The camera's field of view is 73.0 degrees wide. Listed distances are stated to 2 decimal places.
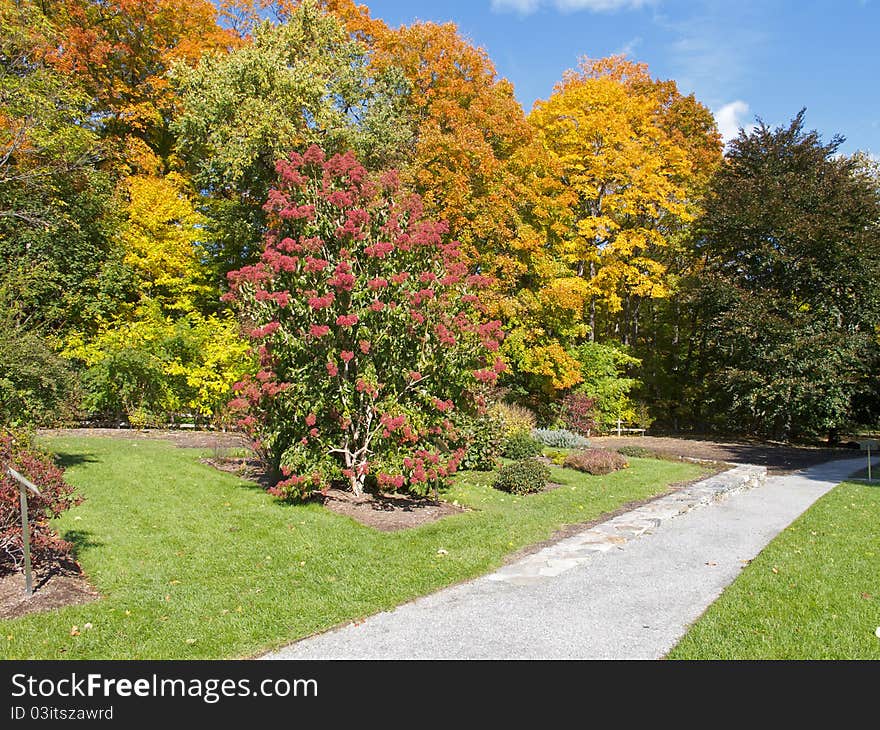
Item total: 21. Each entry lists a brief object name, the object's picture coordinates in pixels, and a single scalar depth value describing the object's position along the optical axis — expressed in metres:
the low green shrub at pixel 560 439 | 17.12
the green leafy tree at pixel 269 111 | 17.75
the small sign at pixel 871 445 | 21.62
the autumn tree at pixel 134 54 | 20.83
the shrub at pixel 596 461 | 13.53
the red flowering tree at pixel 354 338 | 8.85
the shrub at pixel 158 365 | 17.81
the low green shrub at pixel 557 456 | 14.62
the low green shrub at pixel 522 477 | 11.03
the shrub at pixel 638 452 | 17.33
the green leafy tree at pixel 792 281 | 19.19
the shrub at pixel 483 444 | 12.65
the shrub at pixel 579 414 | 21.58
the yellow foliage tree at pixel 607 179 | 22.25
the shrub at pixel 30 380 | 8.55
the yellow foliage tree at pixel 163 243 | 19.22
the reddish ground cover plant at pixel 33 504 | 5.64
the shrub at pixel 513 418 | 14.49
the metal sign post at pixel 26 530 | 5.20
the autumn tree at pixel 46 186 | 11.27
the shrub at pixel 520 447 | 13.76
